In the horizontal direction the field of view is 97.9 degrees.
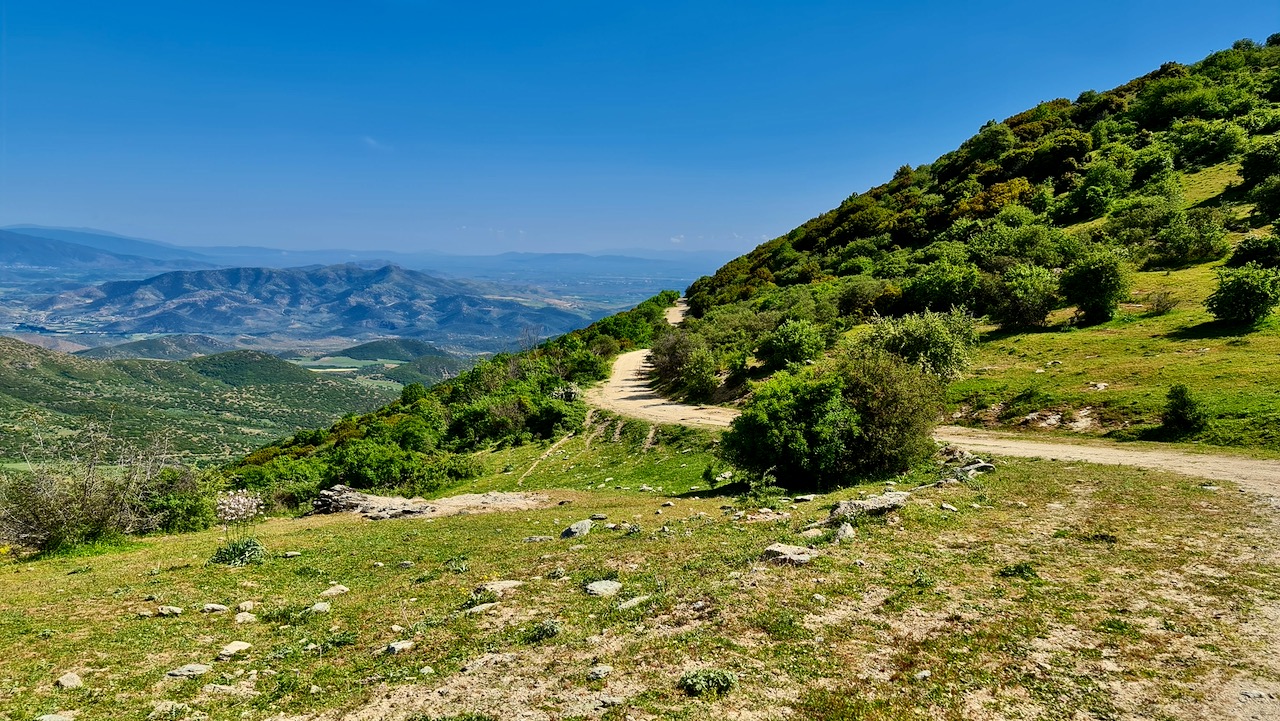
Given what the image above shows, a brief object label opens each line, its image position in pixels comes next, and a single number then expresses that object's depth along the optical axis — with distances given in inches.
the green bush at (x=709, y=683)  301.6
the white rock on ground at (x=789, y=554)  485.1
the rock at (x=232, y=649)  382.9
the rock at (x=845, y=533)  539.8
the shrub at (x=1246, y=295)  1174.3
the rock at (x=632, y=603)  423.2
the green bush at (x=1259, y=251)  1358.3
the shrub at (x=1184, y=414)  909.8
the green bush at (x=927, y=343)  1269.7
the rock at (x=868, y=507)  603.5
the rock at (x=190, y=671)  352.5
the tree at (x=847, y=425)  843.4
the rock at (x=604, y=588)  464.1
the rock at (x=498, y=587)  490.0
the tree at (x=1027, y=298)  1577.3
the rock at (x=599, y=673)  324.2
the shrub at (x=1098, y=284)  1448.1
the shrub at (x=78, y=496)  717.9
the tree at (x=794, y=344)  1699.1
